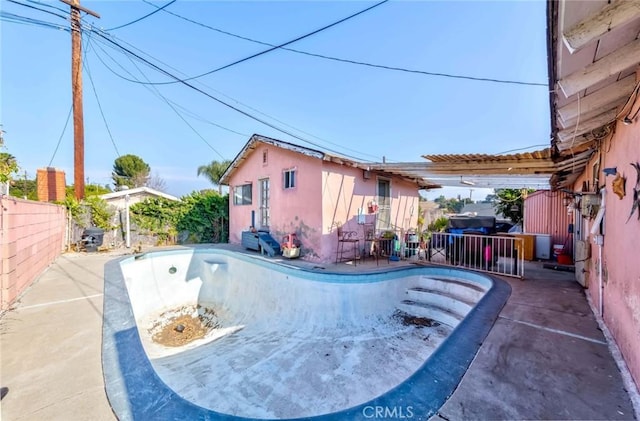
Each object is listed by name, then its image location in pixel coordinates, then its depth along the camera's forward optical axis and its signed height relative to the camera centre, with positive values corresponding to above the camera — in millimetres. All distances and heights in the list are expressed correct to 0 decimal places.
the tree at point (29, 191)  12022 +832
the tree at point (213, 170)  24531 +3811
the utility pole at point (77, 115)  10297 +4038
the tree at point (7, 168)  4258 +707
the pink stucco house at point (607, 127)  1667 +1138
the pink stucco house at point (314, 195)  8070 +499
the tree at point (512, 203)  14106 +302
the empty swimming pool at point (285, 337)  2342 -2522
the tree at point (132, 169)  30234 +4846
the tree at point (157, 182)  31056 +3245
